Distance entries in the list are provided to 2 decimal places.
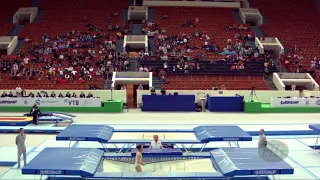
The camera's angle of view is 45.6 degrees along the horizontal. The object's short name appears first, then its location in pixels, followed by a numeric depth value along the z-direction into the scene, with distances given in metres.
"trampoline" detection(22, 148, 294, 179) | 10.66
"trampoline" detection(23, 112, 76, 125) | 21.54
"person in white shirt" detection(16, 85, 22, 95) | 27.42
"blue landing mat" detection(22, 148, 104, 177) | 10.48
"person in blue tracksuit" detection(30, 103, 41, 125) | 20.54
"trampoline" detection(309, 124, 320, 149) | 15.67
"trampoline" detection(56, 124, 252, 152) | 14.36
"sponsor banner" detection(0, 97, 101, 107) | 26.45
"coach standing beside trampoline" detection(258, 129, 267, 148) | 13.23
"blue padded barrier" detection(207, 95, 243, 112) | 27.42
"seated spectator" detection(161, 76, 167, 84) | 31.66
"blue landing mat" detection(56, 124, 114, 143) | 14.31
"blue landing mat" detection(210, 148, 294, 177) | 10.72
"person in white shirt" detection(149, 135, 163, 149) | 14.19
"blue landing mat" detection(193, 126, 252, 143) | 14.41
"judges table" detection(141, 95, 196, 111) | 27.38
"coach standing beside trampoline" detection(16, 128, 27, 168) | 12.49
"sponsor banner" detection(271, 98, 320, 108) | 27.77
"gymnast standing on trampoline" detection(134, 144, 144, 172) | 11.64
